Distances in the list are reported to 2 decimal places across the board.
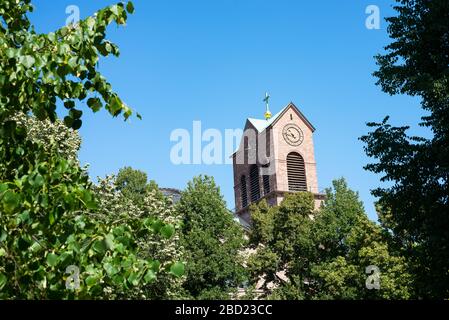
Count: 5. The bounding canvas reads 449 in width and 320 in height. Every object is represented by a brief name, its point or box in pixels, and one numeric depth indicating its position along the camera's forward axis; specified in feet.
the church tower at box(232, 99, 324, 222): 177.47
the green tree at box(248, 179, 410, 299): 112.27
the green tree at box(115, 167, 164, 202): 122.83
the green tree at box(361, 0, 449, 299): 53.11
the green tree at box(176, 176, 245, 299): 110.93
